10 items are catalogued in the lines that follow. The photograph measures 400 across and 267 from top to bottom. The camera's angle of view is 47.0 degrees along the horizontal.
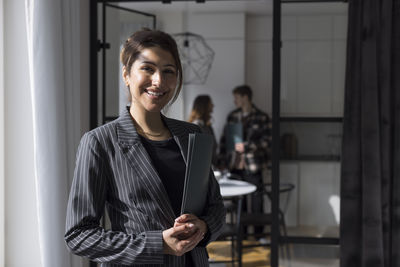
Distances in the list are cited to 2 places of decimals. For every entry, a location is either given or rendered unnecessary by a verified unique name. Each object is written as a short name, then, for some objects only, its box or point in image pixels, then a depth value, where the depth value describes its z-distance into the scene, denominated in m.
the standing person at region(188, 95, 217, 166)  4.82
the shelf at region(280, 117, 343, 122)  2.86
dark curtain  2.65
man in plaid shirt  4.73
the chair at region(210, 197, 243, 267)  3.56
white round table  3.62
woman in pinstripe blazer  1.16
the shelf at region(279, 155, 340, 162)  2.87
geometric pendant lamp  5.99
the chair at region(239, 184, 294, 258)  3.75
